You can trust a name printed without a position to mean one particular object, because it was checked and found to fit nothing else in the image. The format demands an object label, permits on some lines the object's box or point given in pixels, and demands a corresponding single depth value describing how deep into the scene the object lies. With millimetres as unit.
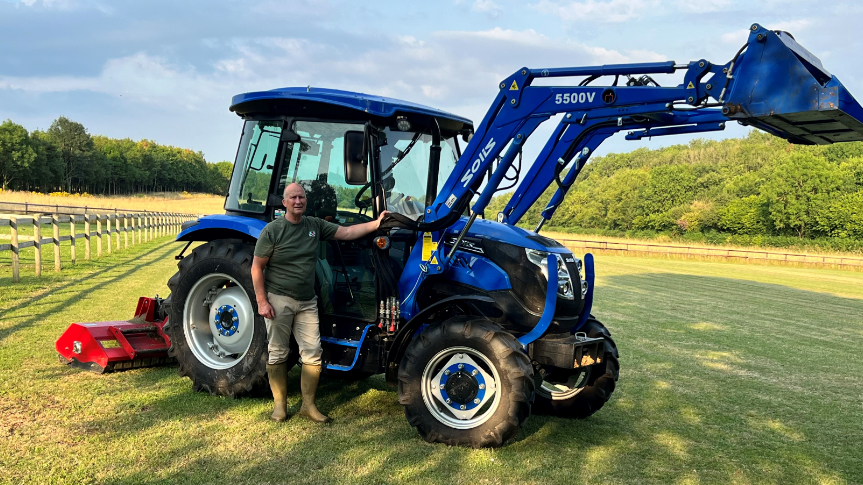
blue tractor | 4473
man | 5082
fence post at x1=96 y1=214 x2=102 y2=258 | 18219
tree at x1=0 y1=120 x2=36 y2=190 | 75000
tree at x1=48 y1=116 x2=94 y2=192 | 95812
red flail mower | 6191
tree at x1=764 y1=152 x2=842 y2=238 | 58250
